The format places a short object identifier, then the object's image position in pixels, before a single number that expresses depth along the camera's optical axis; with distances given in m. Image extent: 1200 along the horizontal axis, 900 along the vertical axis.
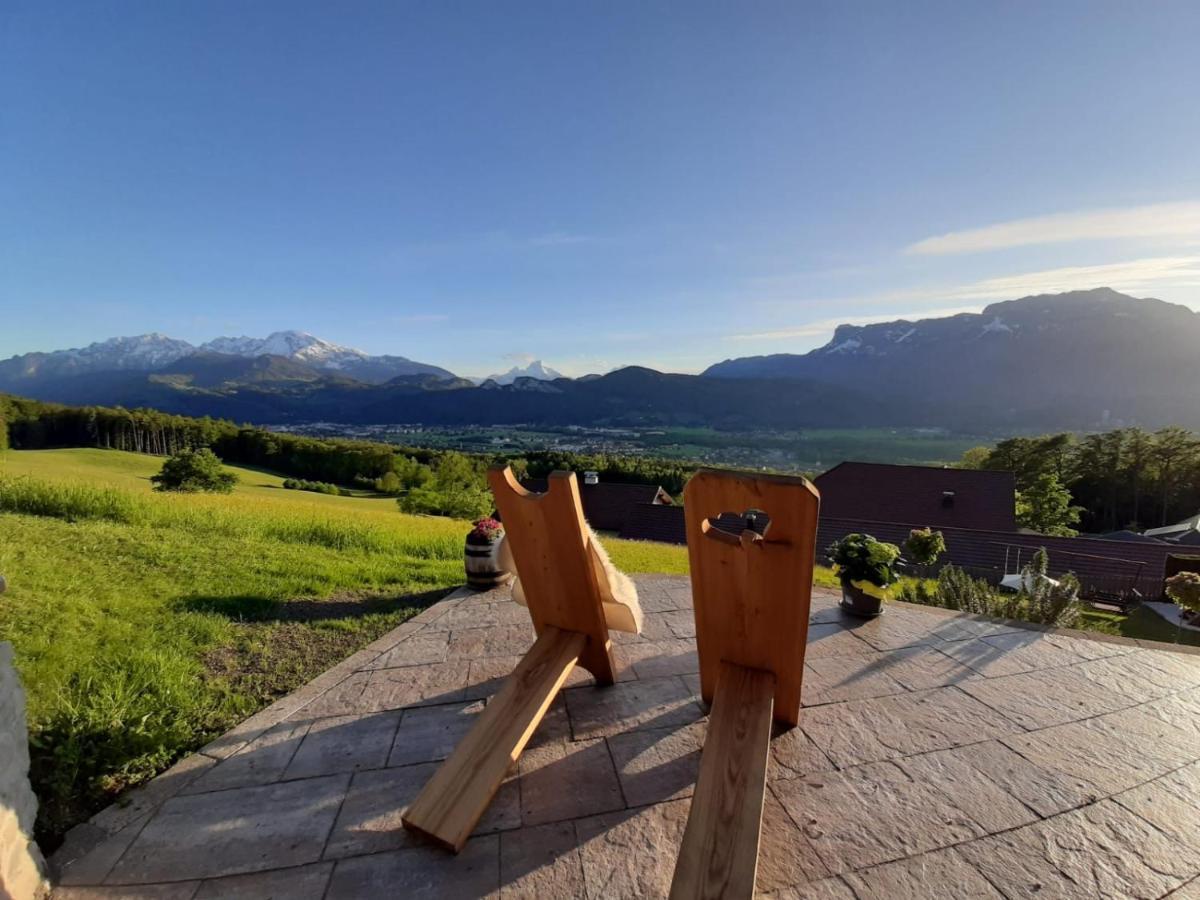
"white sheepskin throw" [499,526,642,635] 3.20
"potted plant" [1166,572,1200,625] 5.11
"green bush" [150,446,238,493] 21.25
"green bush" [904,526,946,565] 6.27
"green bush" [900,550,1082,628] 5.02
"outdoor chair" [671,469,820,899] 1.92
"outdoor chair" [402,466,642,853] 2.31
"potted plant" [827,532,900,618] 4.75
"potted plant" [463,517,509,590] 5.56
